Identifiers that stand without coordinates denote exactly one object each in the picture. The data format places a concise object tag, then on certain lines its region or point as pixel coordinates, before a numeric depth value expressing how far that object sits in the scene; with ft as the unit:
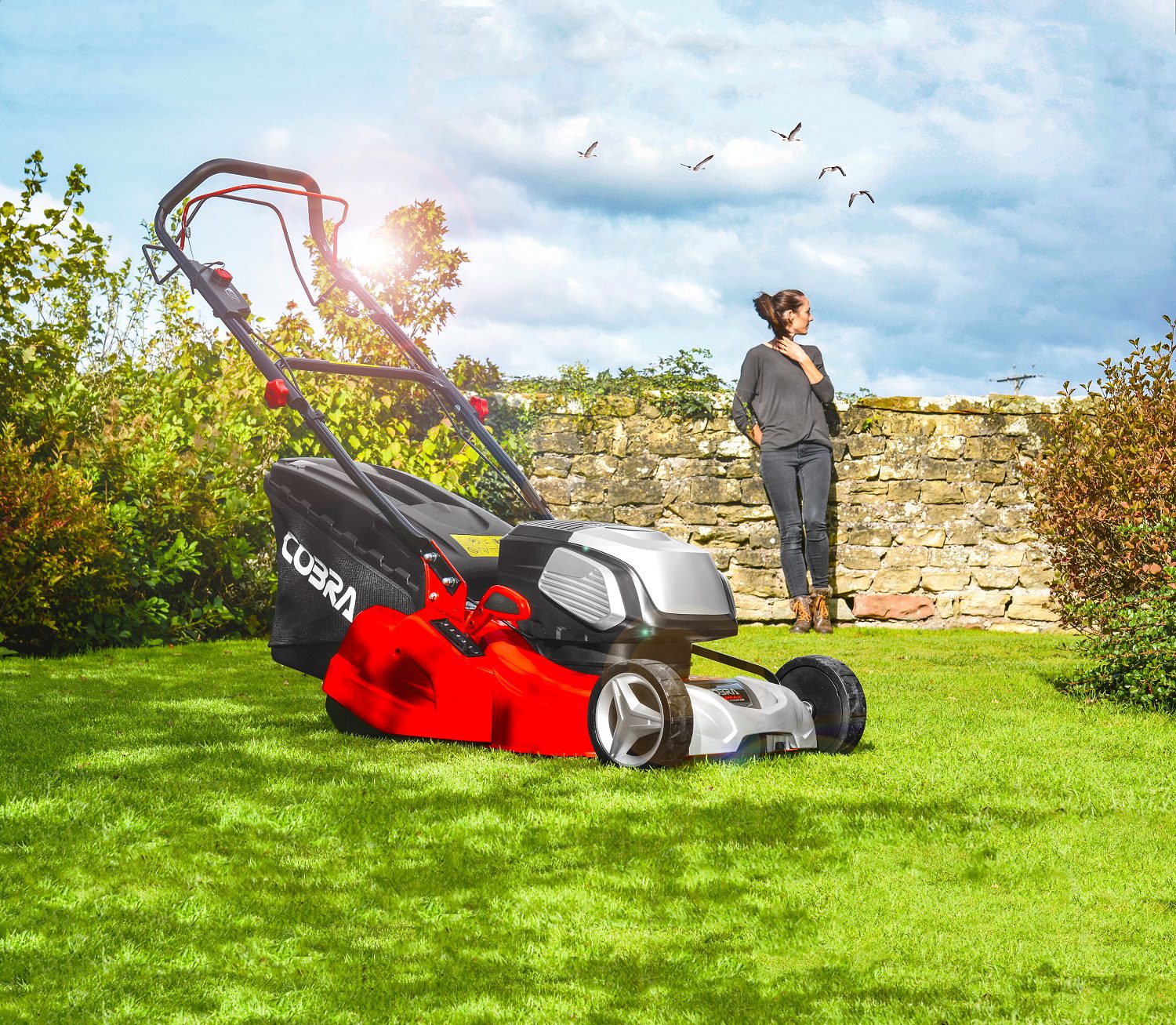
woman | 29.32
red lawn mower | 13.38
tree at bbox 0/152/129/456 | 24.63
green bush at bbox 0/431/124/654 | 23.84
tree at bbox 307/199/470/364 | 31.35
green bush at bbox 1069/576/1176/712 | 18.48
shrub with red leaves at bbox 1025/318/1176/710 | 18.81
